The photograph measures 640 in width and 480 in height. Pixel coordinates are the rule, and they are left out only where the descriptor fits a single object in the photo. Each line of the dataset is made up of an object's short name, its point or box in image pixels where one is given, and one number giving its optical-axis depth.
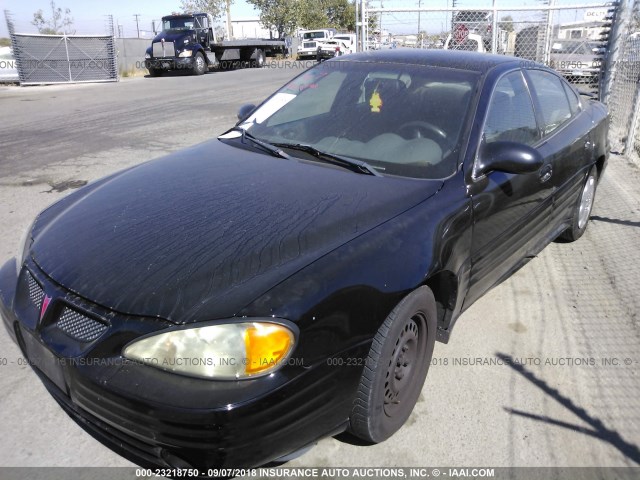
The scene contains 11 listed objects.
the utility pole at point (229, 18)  48.16
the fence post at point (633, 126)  7.38
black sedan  1.81
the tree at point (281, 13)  47.53
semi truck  22.73
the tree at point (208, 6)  49.59
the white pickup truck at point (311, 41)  35.16
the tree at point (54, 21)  41.22
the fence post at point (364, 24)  9.63
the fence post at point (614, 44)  8.25
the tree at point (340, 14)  59.11
